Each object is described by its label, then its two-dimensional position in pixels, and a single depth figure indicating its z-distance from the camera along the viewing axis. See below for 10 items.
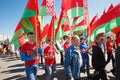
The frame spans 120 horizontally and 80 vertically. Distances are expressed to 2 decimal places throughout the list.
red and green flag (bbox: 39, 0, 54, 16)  2.87
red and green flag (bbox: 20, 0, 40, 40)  2.52
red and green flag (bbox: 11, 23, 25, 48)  2.89
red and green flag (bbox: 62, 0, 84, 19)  3.11
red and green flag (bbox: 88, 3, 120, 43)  2.41
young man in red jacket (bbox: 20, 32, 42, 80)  2.25
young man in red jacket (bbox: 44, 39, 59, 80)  2.94
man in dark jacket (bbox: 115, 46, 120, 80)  1.43
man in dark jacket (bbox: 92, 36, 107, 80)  2.12
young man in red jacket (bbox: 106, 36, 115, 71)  3.95
